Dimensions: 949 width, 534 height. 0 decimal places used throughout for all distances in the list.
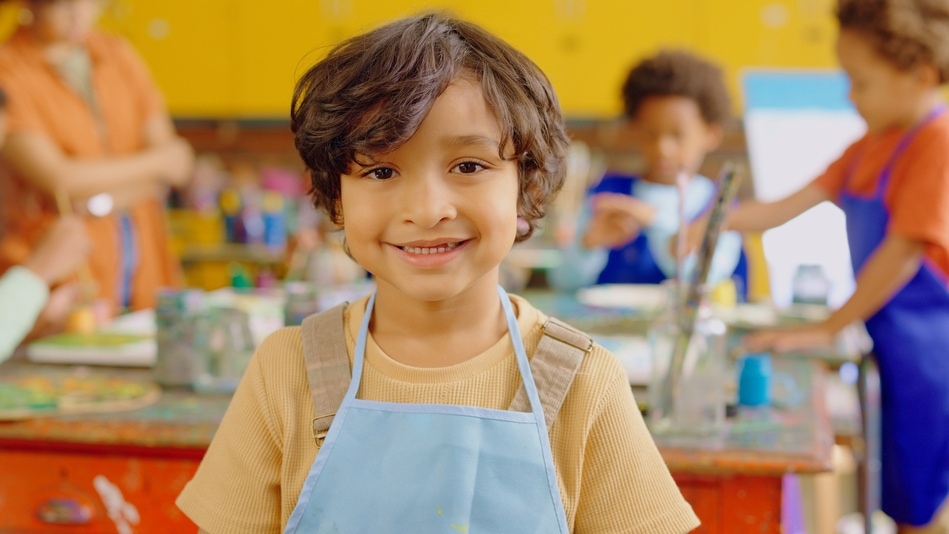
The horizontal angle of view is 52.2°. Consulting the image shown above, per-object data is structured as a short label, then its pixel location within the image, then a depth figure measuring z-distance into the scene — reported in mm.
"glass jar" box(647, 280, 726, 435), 1290
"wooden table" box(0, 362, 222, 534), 1290
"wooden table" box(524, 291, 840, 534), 1195
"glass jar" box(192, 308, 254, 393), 1508
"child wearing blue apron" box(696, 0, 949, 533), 1825
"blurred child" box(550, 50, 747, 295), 2598
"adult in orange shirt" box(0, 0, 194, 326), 2598
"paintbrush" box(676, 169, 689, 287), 1285
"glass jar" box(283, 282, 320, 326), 1584
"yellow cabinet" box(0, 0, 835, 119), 4762
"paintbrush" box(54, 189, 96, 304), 2184
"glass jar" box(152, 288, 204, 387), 1507
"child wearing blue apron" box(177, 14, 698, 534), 861
